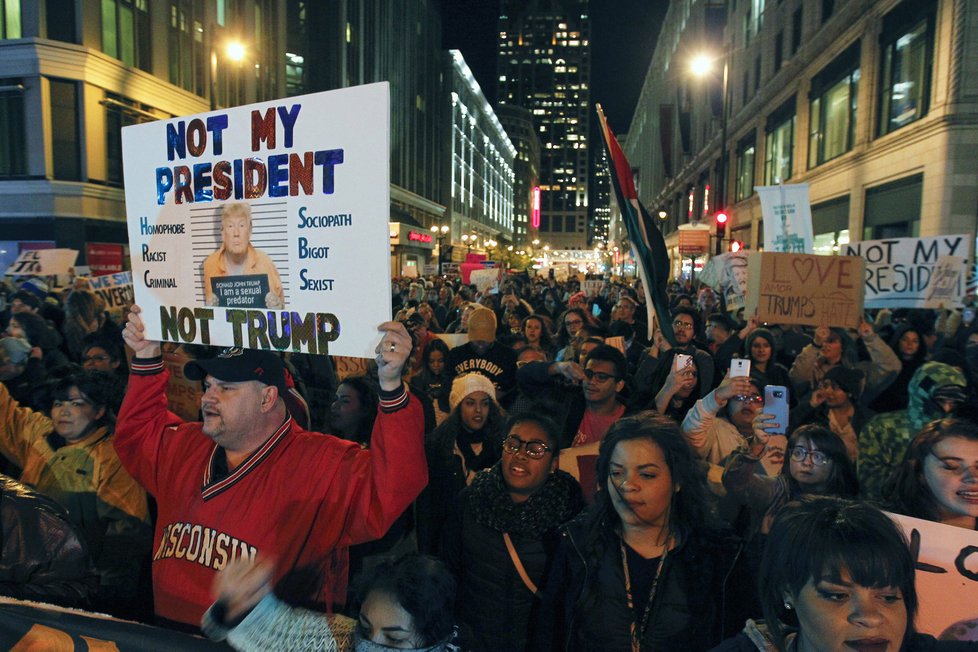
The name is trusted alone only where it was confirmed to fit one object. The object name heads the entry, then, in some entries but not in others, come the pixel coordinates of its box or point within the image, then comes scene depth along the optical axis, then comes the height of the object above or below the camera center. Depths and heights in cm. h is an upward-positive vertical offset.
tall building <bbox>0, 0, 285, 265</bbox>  2444 +607
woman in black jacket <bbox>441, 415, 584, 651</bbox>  302 -110
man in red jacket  260 -81
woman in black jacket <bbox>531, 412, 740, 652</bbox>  250 -101
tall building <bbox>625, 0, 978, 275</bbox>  1436 +484
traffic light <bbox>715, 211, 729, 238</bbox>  1814 +154
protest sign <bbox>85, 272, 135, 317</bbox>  1041 -23
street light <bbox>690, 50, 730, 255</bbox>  1930 +575
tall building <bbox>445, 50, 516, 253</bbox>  7831 +1536
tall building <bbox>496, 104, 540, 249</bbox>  15700 +2583
